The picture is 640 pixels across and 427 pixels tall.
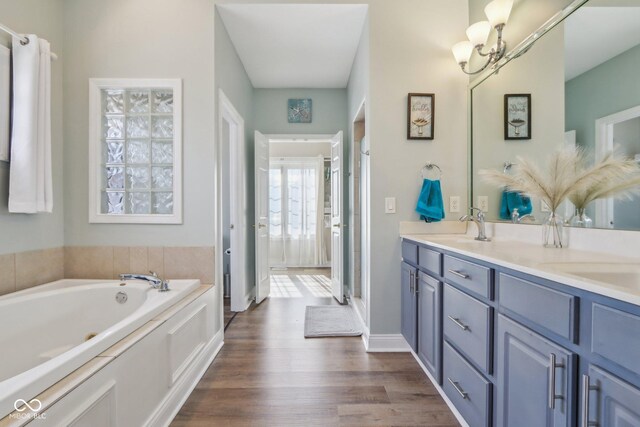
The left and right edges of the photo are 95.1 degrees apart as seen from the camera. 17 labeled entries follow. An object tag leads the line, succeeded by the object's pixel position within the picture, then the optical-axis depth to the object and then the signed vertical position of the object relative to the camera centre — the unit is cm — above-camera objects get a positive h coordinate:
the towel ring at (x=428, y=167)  221 +32
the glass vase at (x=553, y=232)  144 -11
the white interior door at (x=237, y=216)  300 -6
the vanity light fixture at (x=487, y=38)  182 +116
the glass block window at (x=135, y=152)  215 +43
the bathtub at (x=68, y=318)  111 -56
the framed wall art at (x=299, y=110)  356 +121
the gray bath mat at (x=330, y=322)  249 -104
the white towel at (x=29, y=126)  169 +49
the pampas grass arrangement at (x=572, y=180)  119 +14
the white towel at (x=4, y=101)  166 +62
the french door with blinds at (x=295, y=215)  529 -9
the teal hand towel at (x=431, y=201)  211 +7
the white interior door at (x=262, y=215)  329 -6
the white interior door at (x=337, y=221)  331 -13
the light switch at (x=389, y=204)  220 +4
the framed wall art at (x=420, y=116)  217 +70
